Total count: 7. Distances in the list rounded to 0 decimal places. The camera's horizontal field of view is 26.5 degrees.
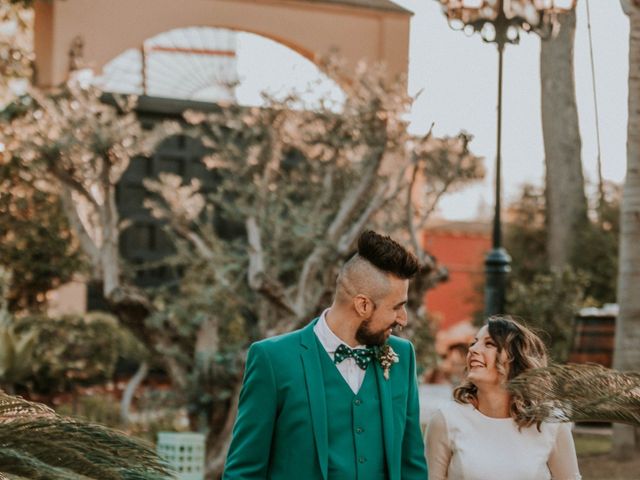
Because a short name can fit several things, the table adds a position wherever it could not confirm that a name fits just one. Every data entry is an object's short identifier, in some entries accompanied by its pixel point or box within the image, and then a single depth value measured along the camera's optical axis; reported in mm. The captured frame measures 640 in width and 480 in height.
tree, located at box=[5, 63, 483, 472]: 11133
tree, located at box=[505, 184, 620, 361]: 16594
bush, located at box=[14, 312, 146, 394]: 13859
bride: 5391
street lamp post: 12055
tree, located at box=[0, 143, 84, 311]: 14203
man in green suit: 4484
